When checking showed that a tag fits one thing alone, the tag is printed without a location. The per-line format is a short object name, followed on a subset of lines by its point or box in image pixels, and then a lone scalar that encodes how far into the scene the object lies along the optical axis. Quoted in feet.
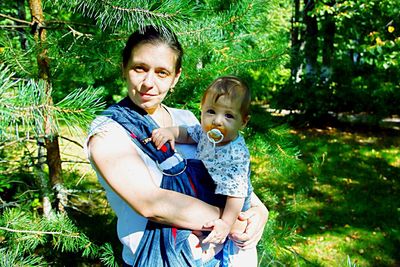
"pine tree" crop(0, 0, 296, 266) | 3.67
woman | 4.07
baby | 4.54
